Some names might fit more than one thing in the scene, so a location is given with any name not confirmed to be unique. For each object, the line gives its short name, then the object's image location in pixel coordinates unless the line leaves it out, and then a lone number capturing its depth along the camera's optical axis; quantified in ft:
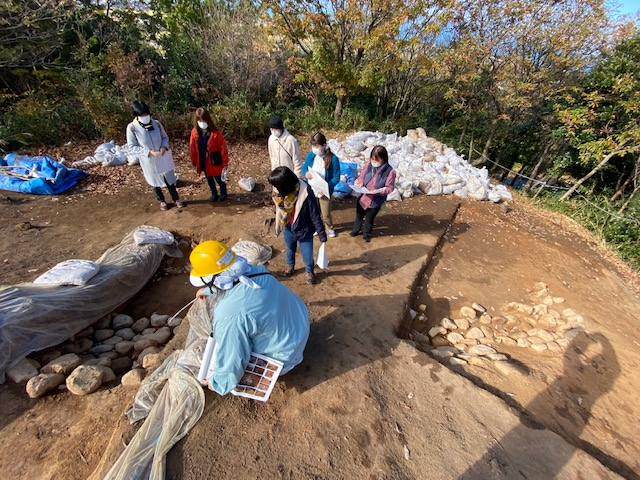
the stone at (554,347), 11.57
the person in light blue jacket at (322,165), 13.08
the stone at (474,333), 12.21
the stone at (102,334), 10.80
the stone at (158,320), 11.55
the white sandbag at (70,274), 10.11
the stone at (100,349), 10.14
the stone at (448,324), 12.75
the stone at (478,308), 13.63
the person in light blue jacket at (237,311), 6.17
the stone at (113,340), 10.56
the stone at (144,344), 10.25
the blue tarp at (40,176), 17.13
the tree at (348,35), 25.84
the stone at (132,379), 8.31
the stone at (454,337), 12.06
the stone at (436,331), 12.44
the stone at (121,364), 9.64
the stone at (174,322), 11.38
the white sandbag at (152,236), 13.35
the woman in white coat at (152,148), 13.91
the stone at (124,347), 10.21
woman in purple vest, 13.05
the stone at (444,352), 10.84
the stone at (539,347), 11.58
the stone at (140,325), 11.43
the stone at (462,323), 12.81
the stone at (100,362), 9.30
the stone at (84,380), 8.11
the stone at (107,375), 8.73
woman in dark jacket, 9.43
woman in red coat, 15.16
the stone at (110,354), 9.94
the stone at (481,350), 11.18
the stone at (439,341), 12.04
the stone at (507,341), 11.98
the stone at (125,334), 10.98
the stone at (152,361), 8.87
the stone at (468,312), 13.30
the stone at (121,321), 11.44
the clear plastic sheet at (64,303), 8.64
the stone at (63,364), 8.65
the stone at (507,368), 10.11
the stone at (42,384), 8.02
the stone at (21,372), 8.38
